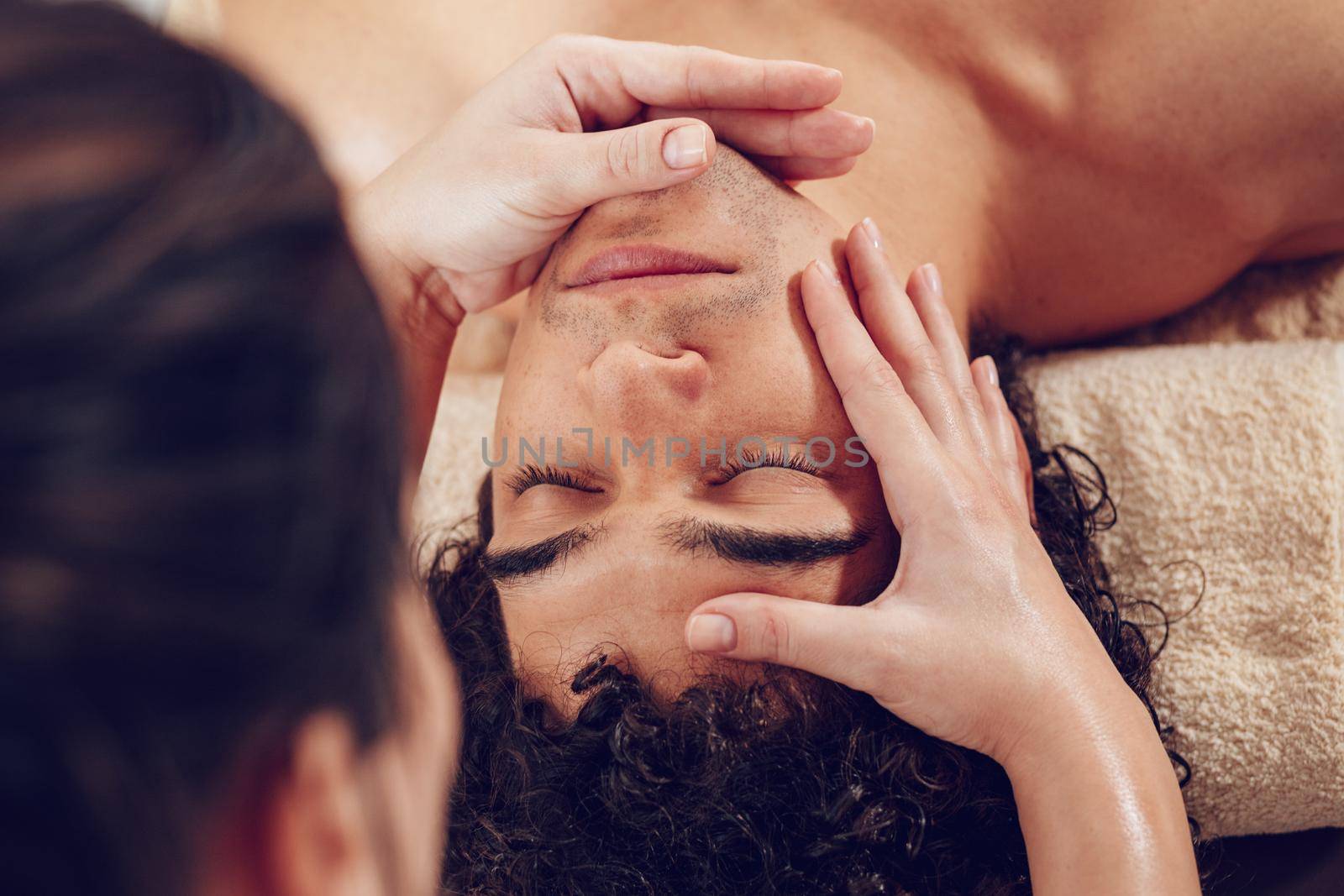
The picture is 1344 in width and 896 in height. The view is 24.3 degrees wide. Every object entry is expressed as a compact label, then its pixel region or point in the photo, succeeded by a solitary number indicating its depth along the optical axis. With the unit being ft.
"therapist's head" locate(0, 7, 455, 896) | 1.74
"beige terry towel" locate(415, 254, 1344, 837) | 2.95
